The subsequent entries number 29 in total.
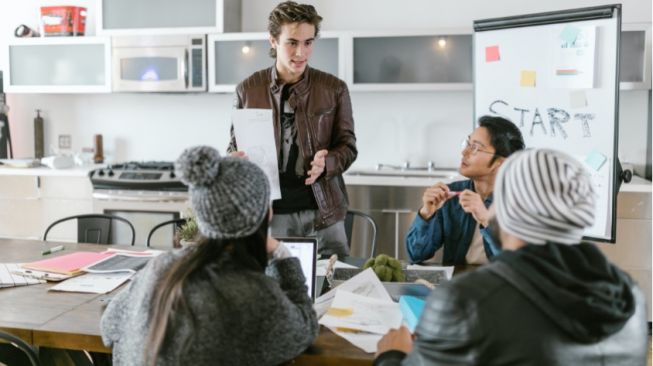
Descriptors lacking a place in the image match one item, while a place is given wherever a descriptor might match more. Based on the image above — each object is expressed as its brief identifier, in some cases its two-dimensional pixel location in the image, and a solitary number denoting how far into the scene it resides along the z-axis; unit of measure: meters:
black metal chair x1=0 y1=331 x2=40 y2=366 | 1.86
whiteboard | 2.75
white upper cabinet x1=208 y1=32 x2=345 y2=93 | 4.19
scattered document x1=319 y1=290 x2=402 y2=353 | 1.53
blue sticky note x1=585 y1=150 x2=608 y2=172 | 2.78
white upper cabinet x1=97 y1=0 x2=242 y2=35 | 4.30
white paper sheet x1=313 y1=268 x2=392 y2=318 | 1.76
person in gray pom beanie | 1.23
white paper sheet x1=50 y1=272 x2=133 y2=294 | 1.93
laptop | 1.78
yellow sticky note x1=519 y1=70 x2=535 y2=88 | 3.02
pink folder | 2.12
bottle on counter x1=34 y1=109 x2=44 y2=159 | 4.98
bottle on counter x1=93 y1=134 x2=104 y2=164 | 4.87
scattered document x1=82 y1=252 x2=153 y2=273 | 2.14
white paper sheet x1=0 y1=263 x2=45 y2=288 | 1.99
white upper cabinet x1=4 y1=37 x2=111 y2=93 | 4.53
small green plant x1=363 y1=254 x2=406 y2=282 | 1.93
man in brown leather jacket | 2.53
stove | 4.20
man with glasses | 2.22
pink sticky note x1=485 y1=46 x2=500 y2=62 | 3.16
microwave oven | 4.32
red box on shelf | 4.62
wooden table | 1.44
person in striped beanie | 1.05
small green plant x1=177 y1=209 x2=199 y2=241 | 1.98
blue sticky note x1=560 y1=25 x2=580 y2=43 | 2.85
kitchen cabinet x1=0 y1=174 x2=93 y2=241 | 4.43
